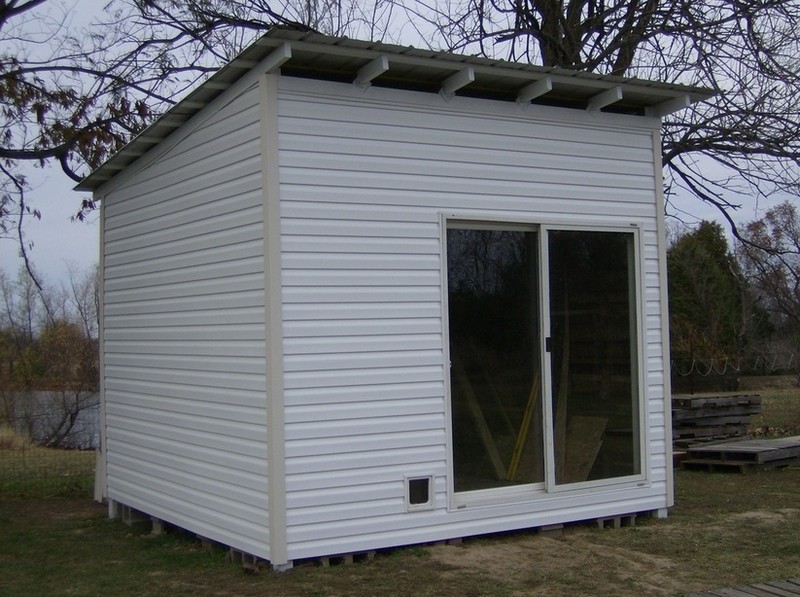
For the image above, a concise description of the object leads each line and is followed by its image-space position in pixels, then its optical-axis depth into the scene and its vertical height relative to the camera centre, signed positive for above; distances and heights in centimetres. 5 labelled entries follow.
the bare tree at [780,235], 2398 +292
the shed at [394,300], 604 +30
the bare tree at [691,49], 1132 +379
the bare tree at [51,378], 1516 -59
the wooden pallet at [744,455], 1017 -132
